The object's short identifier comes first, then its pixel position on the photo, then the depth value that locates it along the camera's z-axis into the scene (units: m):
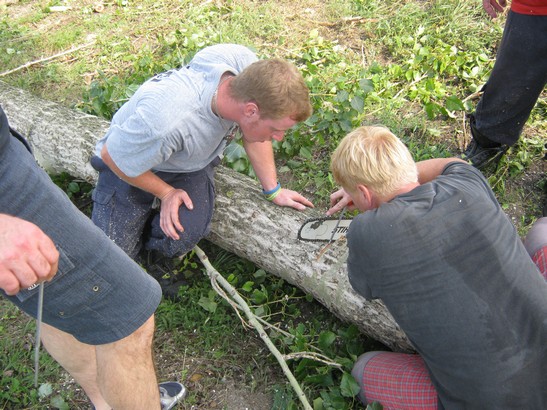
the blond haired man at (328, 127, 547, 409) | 1.74
